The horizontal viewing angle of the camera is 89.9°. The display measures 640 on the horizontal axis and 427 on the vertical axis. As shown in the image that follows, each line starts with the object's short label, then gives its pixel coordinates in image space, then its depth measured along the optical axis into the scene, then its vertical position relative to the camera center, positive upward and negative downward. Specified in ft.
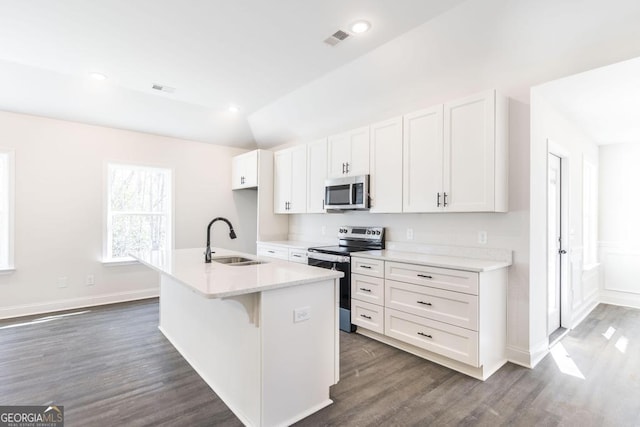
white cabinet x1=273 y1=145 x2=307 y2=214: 15.40 +1.79
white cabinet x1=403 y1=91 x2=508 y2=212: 8.78 +1.81
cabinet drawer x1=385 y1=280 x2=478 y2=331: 8.29 -2.42
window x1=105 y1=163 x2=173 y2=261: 15.53 +0.23
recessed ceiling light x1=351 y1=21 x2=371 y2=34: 8.39 +5.06
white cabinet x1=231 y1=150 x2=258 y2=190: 17.30 +2.51
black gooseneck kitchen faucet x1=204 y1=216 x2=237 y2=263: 8.97 -1.10
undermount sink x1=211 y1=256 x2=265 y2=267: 9.71 -1.41
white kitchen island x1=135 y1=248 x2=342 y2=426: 6.17 -2.56
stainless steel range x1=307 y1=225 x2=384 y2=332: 11.46 -1.37
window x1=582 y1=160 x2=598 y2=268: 13.92 +0.24
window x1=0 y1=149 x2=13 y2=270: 13.05 +0.13
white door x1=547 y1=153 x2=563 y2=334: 10.94 -0.75
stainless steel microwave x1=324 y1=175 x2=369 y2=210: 12.09 +0.94
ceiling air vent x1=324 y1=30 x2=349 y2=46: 8.91 +5.09
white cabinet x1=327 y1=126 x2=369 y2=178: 12.30 +2.55
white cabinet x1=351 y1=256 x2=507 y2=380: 8.25 -2.72
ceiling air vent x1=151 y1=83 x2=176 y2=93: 12.60 +5.07
